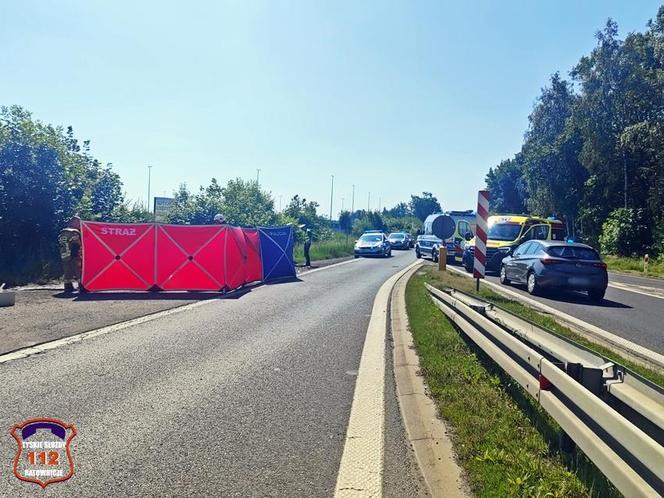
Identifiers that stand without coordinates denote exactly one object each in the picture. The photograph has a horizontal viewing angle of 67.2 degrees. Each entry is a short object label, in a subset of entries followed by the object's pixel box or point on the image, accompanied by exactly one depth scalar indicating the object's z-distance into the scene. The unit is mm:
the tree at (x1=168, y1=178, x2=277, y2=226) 32281
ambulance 19047
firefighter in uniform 11742
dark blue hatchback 12781
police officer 22166
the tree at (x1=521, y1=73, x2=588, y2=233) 47500
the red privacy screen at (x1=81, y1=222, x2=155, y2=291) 11945
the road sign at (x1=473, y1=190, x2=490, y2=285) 10852
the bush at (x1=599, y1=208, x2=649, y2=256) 37062
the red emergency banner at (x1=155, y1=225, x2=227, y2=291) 12305
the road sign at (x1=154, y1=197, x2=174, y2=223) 32662
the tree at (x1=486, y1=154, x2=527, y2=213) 91144
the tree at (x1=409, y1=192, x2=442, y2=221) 151875
